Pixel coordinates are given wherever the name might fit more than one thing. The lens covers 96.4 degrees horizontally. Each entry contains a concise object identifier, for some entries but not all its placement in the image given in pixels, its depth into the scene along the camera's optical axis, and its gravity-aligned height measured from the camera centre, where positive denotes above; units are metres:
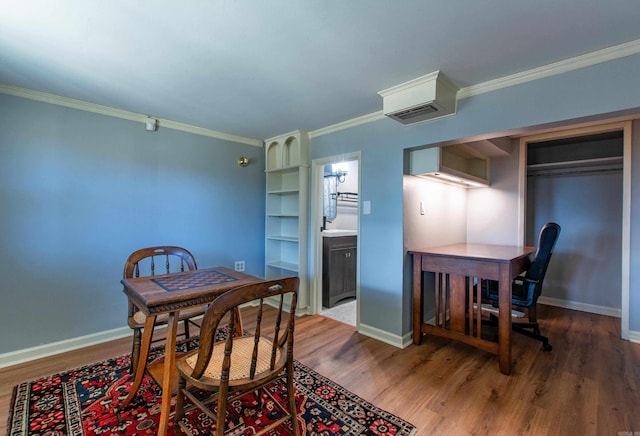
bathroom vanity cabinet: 3.63 -0.69
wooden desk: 2.13 -0.57
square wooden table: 1.42 -0.43
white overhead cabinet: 2.50 +0.55
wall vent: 2.01 +0.88
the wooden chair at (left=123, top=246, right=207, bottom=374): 1.83 -0.65
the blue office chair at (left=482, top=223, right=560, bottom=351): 2.45 -0.62
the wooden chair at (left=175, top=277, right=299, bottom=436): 1.15 -0.71
